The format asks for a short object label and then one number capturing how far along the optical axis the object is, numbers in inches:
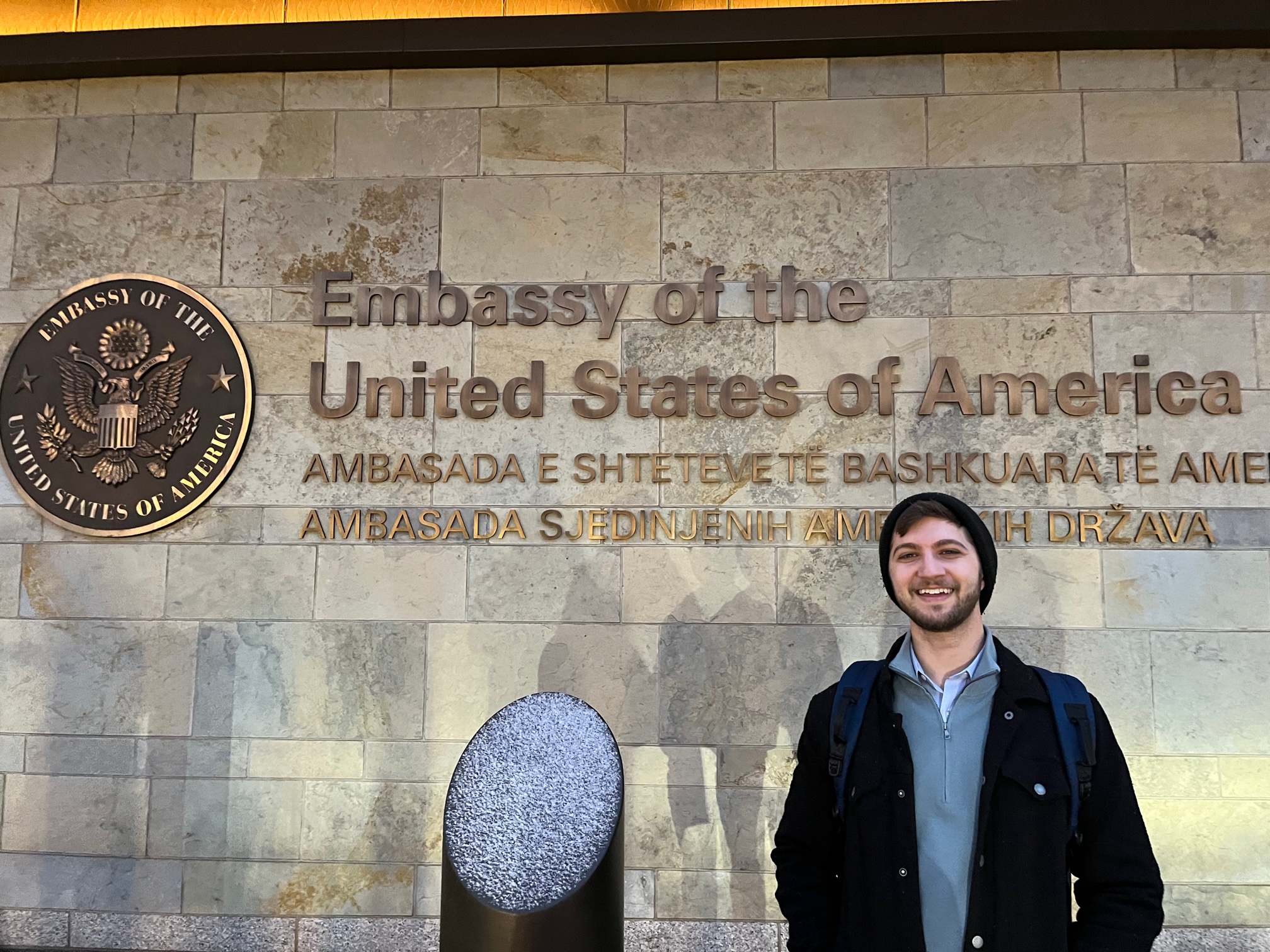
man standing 84.0
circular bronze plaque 181.8
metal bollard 93.8
